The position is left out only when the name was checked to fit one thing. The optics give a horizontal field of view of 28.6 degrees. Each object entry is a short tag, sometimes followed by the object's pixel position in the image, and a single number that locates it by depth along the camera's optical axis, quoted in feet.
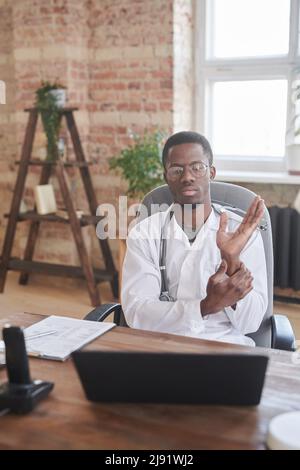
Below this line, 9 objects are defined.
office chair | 6.45
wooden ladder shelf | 14.07
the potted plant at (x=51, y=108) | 14.01
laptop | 3.78
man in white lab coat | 6.29
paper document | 5.10
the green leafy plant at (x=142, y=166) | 12.82
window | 13.73
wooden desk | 3.71
